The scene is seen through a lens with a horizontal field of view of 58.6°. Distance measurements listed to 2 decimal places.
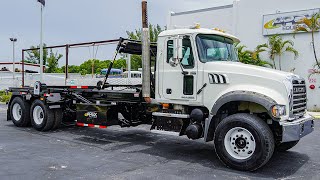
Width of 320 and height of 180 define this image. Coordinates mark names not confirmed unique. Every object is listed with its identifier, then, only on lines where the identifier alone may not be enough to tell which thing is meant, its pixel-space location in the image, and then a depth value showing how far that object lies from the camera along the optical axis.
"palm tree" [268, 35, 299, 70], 16.84
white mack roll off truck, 5.31
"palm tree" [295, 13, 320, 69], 15.93
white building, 16.55
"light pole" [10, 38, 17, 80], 24.65
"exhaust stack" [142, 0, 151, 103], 6.72
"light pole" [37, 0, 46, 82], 13.41
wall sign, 16.57
